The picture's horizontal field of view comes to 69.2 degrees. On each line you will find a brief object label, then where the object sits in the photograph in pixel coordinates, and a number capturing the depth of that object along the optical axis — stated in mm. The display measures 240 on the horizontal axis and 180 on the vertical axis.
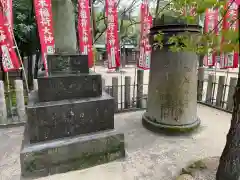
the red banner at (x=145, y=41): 5346
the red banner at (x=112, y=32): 5330
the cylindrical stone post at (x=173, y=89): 3668
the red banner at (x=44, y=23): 4020
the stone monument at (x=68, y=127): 2541
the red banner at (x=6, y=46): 4355
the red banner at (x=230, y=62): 5328
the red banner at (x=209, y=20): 5422
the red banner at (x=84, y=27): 5168
